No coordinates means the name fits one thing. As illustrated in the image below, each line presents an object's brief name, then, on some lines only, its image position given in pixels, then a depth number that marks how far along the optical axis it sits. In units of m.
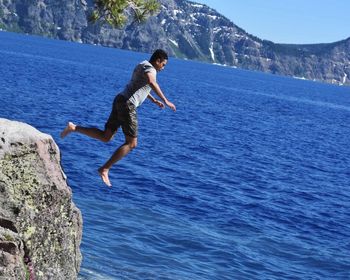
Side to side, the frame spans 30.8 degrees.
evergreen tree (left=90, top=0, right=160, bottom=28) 15.09
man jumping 12.00
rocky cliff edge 9.64
